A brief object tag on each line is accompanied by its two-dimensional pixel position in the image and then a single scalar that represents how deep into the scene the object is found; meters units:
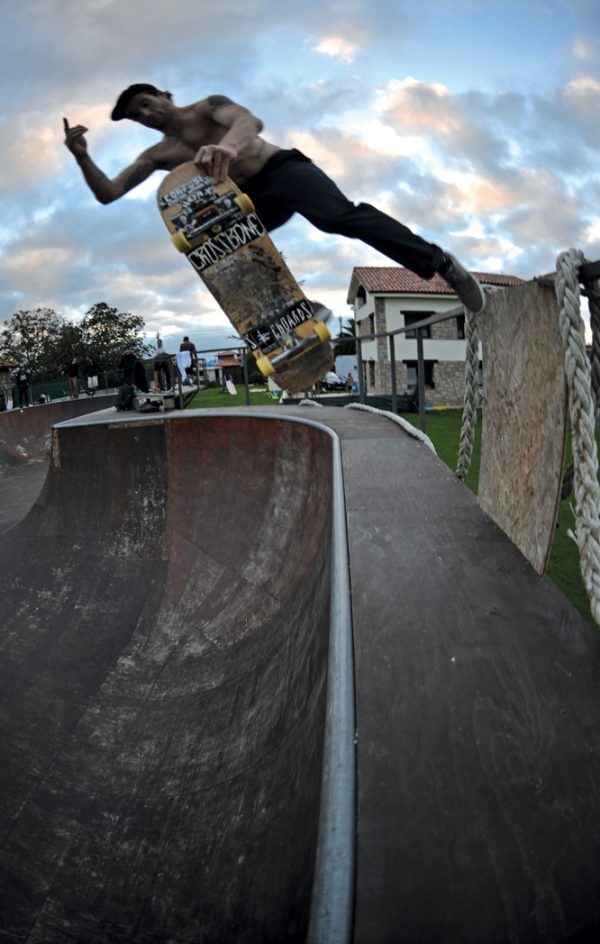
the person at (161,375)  17.14
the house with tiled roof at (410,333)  30.02
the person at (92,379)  26.20
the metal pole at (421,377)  4.02
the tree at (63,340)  44.91
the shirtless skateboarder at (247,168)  3.71
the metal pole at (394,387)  5.21
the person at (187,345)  17.38
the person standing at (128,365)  12.19
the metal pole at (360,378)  6.75
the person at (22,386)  22.39
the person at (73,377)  23.78
